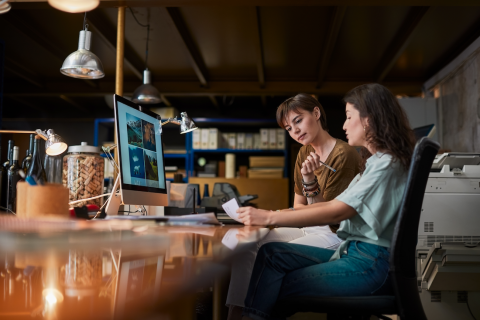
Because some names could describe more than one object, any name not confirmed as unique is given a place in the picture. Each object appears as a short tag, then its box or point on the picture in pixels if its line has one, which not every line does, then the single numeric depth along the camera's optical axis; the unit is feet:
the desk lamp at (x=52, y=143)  5.42
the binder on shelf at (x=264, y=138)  21.86
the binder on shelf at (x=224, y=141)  22.22
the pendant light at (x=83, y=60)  8.41
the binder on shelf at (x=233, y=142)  22.16
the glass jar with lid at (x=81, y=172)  6.23
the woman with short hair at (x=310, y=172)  4.58
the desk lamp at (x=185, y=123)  7.45
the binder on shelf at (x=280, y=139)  21.65
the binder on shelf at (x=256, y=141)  22.12
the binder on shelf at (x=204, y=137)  21.65
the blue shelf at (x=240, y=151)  21.75
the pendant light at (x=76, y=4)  7.70
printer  8.95
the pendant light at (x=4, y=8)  6.39
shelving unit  21.65
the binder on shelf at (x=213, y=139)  21.63
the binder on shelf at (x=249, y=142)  22.12
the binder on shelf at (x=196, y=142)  21.65
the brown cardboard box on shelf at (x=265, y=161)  21.65
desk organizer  4.19
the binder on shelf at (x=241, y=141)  22.13
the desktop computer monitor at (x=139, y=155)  5.25
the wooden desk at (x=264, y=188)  20.97
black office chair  3.71
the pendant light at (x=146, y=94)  14.28
